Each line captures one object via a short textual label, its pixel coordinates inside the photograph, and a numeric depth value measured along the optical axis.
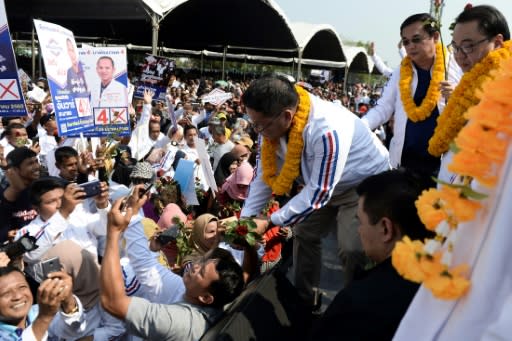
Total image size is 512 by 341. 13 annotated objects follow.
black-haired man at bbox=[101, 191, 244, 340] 2.19
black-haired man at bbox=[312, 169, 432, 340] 1.60
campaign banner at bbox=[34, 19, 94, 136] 4.84
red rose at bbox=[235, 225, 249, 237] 2.84
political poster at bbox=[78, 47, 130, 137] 5.46
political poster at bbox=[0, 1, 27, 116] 4.75
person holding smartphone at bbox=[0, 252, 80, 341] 2.26
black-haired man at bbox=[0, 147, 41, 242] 4.05
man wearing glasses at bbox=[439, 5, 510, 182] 2.74
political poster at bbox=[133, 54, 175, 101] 8.60
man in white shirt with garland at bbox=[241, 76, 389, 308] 2.91
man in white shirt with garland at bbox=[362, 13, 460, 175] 3.28
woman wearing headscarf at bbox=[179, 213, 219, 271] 3.21
